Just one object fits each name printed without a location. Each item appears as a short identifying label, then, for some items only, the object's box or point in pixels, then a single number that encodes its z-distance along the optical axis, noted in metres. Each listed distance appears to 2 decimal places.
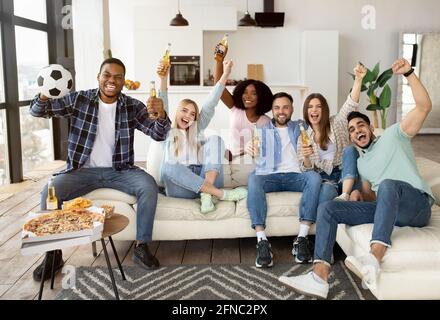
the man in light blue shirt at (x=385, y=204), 2.43
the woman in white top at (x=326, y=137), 3.30
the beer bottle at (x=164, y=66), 3.29
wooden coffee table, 2.41
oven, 8.19
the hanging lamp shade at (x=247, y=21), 7.28
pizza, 2.22
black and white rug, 2.58
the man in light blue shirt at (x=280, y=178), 3.05
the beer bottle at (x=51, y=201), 2.67
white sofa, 2.93
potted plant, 5.95
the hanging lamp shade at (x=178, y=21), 6.73
